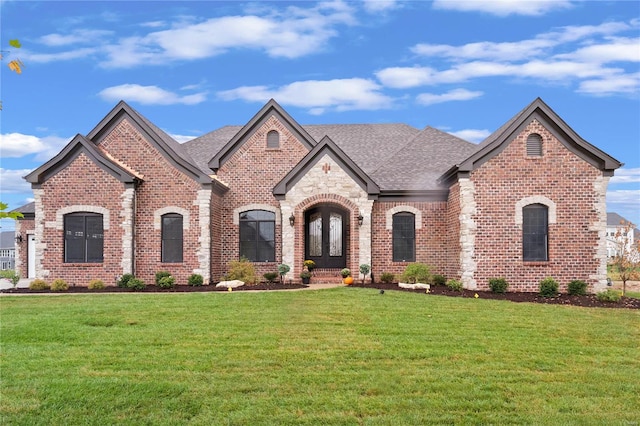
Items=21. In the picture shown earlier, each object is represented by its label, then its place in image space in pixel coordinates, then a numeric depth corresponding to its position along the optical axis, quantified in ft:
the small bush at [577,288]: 61.62
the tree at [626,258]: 67.87
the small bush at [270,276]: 69.31
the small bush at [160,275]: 66.69
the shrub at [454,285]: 61.87
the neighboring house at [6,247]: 160.86
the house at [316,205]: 63.46
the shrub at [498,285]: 61.72
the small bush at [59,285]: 63.67
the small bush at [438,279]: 66.59
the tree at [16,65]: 11.14
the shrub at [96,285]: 64.44
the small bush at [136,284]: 63.77
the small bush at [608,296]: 57.21
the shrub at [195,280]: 66.54
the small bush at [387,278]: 68.18
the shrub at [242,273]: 66.69
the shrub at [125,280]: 66.18
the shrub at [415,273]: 64.23
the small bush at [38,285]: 64.13
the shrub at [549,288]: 60.23
